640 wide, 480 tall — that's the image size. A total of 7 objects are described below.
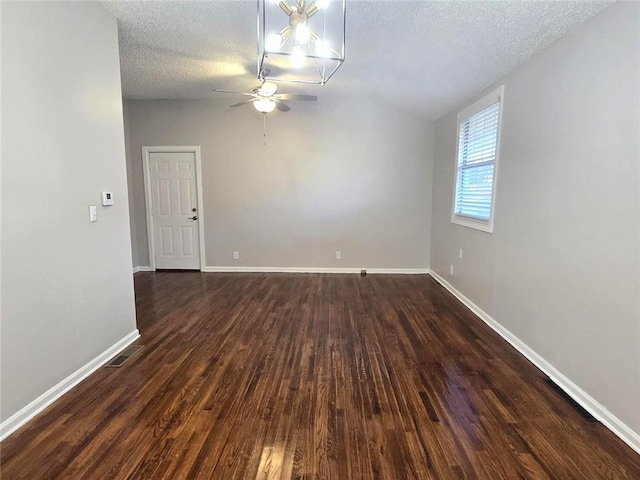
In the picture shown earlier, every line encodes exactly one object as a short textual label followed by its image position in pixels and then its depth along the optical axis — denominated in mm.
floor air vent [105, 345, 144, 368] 2539
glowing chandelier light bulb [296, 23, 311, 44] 2244
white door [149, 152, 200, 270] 5387
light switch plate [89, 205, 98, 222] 2430
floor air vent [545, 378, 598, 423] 1932
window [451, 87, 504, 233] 3340
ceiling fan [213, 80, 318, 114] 3583
